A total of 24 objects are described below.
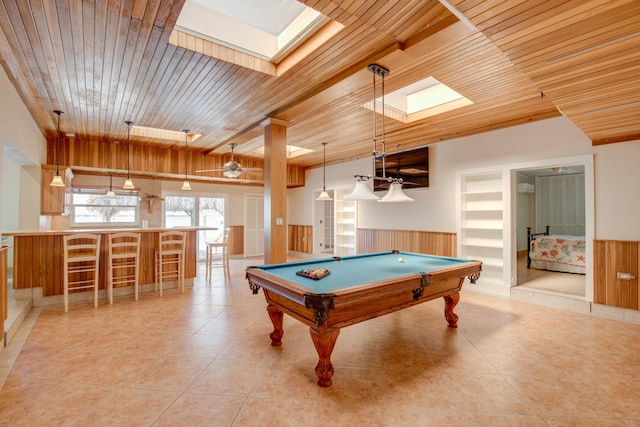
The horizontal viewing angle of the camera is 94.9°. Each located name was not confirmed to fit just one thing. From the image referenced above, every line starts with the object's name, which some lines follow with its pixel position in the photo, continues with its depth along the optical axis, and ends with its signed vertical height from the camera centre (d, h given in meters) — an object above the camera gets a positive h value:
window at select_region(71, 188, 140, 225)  6.73 +0.21
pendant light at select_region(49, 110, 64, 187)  4.66 +0.56
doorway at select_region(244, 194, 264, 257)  9.04 -0.29
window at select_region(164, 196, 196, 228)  7.87 +0.13
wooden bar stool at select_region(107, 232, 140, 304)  4.43 -0.72
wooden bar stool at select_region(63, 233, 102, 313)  4.04 -0.70
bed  5.82 -0.80
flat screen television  5.91 +1.03
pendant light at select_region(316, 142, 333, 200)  6.34 +1.49
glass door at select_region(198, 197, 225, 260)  8.39 -0.04
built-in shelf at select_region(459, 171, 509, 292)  5.11 -0.14
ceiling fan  5.57 +0.89
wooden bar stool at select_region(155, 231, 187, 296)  4.98 -0.73
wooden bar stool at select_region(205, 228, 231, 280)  6.20 -0.83
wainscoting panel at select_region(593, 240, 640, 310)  3.72 -0.73
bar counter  4.00 -0.62
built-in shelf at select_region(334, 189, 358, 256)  7.93 -0.29
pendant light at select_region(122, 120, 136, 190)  4.94 +1.34
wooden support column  4.34 +0.36
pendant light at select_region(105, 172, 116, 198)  6.54 +0.73
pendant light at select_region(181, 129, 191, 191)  6.04 +1.28
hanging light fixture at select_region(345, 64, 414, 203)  3.36 +0.26
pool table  2.21 -0.62
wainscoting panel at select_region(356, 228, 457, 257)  5.53 -0.55
